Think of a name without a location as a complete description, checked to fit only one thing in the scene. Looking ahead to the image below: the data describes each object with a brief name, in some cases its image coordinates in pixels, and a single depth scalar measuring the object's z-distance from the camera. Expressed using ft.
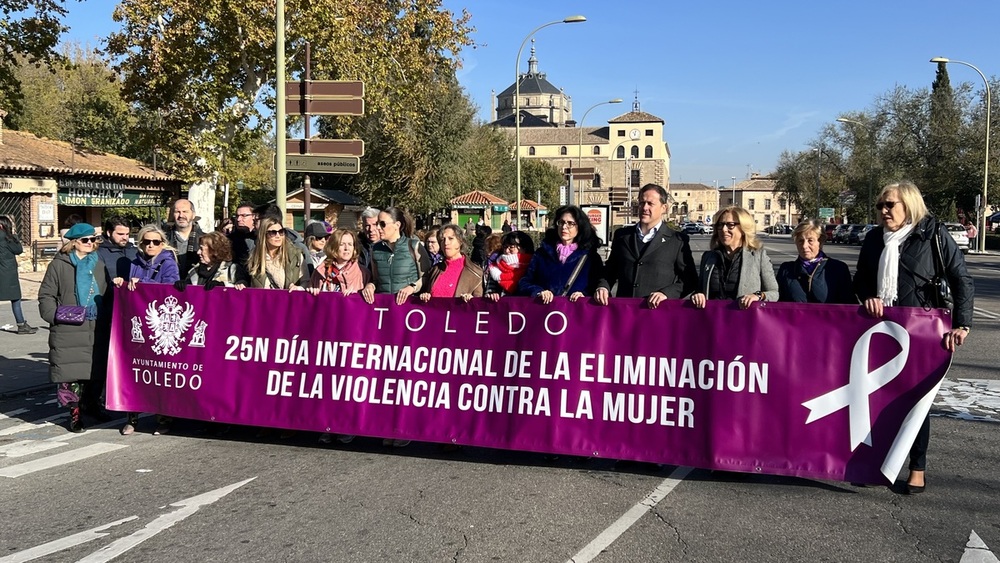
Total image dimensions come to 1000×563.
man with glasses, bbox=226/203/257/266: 26.05
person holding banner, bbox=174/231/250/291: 21.71
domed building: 467.11
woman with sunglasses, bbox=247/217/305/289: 21.52
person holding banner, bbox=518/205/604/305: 19.29
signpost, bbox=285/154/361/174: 38.58
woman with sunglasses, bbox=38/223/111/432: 21.49
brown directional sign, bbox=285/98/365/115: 38.65
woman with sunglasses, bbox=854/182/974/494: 15.85
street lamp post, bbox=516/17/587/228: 89.27
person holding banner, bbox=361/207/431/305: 21.52
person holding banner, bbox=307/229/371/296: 21.20
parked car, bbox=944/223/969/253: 128.56
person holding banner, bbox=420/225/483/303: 20.39
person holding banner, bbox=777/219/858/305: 18.54
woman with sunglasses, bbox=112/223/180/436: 22.15
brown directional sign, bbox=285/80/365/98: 38.65
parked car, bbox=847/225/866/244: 170.44
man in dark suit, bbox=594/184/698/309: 18.63
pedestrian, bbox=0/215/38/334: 39.42
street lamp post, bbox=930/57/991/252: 112.83
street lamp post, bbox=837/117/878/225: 166.22
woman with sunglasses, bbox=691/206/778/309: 17.90
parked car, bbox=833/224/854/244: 178.29
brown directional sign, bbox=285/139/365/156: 38.68
